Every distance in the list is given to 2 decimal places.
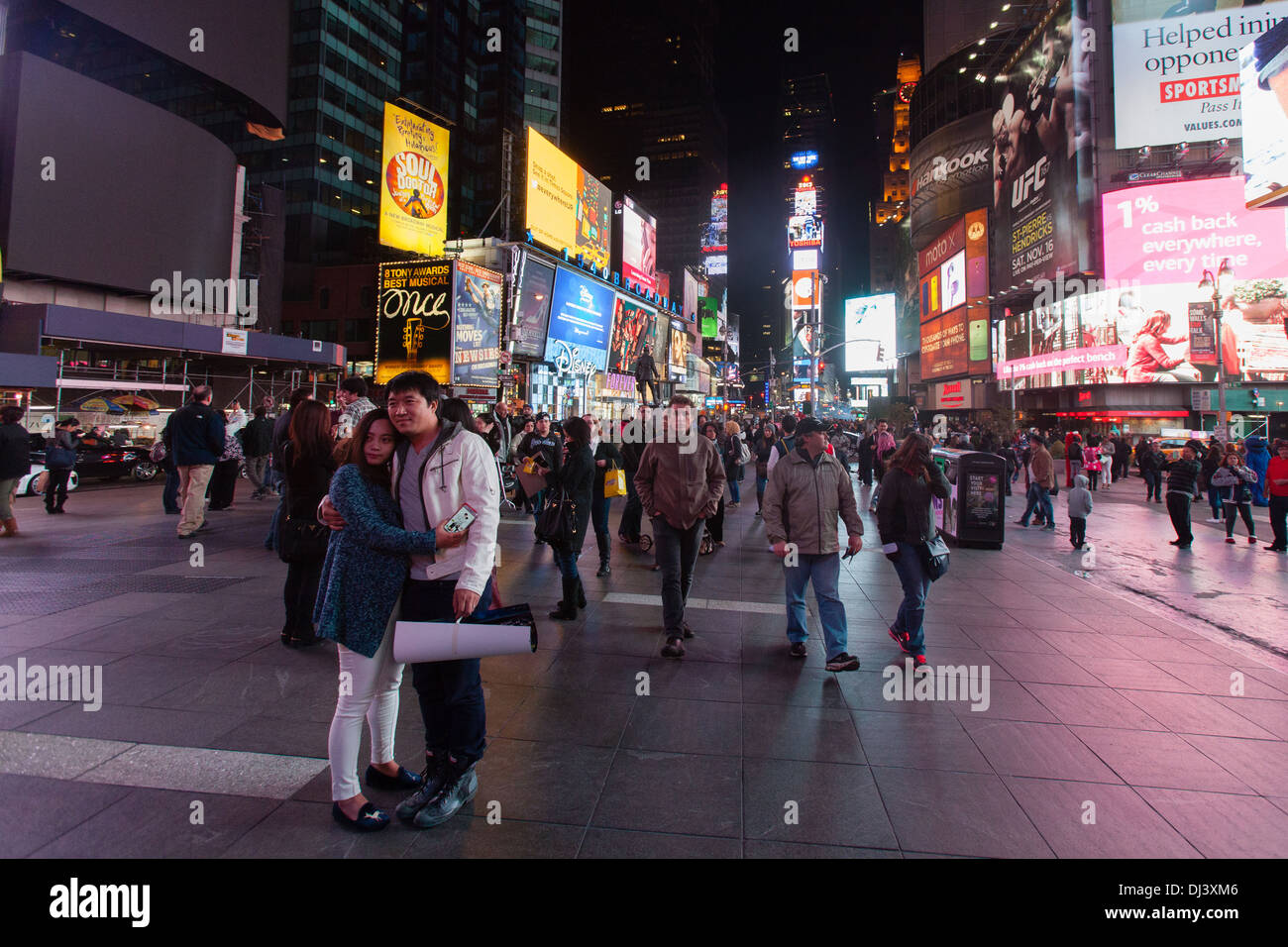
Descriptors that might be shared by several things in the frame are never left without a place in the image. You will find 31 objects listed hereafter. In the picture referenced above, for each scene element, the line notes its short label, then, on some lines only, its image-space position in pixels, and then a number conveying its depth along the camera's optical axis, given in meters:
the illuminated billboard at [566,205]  30.00
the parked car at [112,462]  15.49
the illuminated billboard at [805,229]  88.66
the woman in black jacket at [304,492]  5.00
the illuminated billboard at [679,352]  51.16
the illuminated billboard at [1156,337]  37.97
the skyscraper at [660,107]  132.75
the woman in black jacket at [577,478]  6.28
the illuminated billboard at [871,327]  85.50
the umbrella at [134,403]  20.12
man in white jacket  2.86
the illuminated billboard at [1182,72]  37.72
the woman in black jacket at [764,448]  14.17
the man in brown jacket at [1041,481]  12.73
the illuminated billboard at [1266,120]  14.88
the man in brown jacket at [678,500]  5.42
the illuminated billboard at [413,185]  26.66
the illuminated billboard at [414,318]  24.61
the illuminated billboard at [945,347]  60.72
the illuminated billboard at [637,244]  42.88
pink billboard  37.72
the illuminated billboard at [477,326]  24.70
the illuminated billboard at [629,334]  37.47
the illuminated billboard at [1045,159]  41.28
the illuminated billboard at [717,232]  127.69
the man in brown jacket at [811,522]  5.05
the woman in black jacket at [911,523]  5.16
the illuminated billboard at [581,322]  30.31
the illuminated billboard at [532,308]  27.70
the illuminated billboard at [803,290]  83.56
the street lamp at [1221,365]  18.53
